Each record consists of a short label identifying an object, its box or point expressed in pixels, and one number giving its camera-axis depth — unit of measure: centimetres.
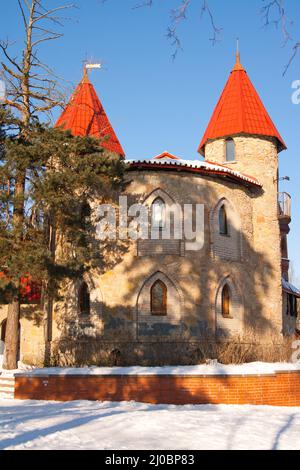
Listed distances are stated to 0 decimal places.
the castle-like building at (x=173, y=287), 1708
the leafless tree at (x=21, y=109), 1488
